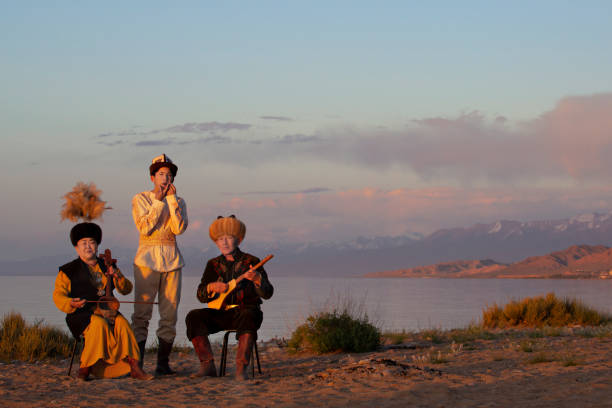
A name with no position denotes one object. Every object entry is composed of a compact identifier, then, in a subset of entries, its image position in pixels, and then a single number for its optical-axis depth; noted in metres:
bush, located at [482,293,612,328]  14.18
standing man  7.72
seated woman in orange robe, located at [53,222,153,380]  7.40
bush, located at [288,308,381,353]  9.98
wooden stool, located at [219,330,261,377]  7.67
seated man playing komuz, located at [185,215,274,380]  7.50
